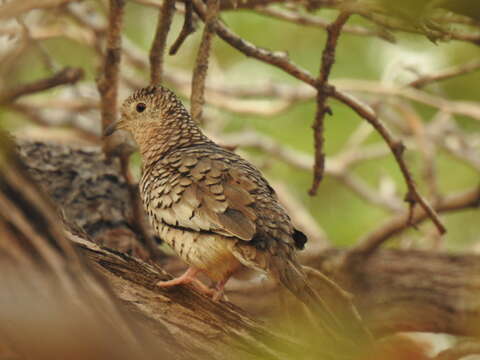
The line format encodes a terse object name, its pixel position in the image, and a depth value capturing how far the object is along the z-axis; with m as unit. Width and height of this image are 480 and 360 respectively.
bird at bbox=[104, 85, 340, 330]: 6.02
